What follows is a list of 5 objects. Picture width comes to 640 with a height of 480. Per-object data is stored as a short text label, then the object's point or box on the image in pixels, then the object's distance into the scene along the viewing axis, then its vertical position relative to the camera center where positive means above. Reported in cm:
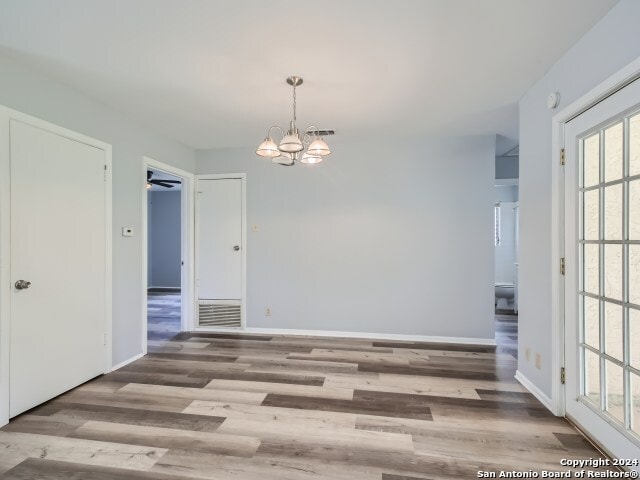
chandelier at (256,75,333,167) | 227 +72
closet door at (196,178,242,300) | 435 +4
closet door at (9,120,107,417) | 222 -18
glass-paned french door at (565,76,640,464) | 164 -18
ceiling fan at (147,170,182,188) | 587 +124
